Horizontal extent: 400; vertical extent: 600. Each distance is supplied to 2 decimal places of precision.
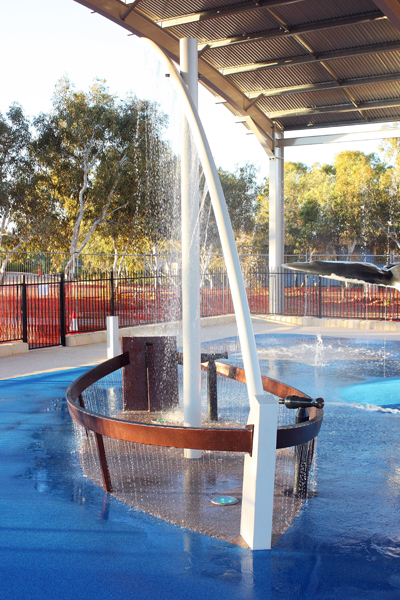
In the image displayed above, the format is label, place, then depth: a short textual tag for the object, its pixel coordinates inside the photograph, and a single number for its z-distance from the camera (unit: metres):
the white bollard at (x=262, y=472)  3.50
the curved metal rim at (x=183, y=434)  3.63
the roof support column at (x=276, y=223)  19.64
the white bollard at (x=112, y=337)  7.56
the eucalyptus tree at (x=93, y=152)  25.95
